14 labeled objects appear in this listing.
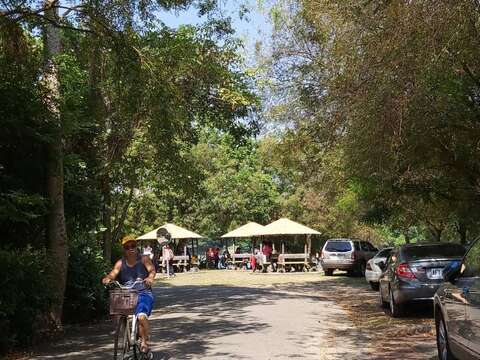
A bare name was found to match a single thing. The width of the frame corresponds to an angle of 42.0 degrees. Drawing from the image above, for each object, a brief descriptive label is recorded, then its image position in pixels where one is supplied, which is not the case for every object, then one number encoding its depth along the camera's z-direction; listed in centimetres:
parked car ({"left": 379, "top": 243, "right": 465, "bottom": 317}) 1241
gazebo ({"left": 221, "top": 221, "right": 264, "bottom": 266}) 4039
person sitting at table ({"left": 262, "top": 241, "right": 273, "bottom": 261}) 3693
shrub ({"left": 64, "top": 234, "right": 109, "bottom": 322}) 1308
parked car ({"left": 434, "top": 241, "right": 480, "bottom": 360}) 620
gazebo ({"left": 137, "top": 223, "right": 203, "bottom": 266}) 3975
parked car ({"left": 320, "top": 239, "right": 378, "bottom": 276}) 2995
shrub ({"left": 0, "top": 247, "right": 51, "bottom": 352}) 921
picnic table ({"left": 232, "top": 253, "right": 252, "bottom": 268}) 4369
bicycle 752
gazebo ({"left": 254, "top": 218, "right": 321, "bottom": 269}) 3706
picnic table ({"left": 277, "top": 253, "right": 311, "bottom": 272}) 3688
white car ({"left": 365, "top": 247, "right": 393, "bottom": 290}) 2008
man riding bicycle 800
